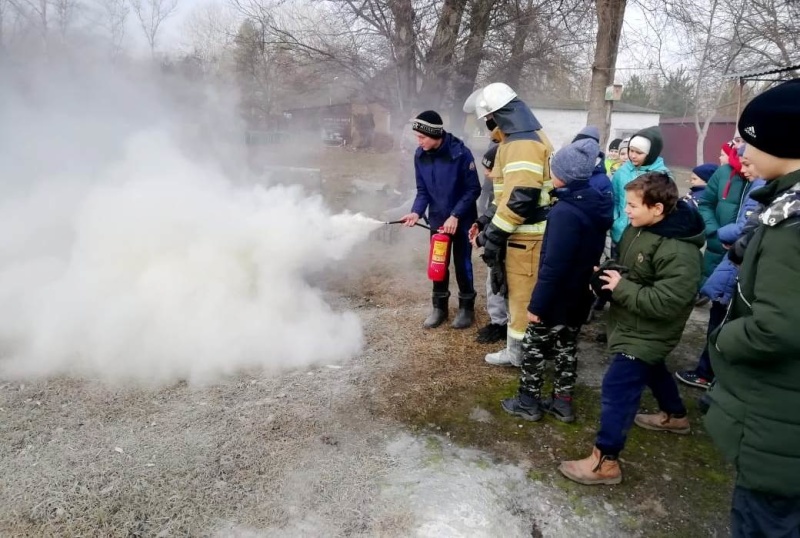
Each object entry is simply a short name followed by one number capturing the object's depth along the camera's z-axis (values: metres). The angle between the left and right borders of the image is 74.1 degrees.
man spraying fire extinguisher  4.79
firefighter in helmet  3.72
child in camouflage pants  3.12
